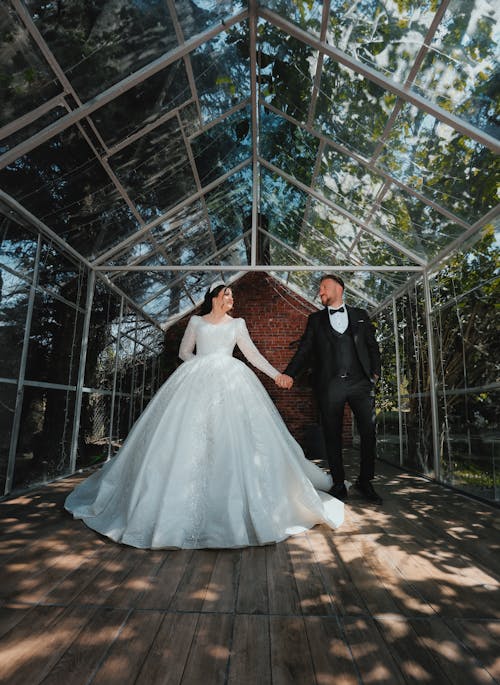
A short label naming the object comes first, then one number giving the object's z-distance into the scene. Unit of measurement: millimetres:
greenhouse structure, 1419
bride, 2244
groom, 3324
